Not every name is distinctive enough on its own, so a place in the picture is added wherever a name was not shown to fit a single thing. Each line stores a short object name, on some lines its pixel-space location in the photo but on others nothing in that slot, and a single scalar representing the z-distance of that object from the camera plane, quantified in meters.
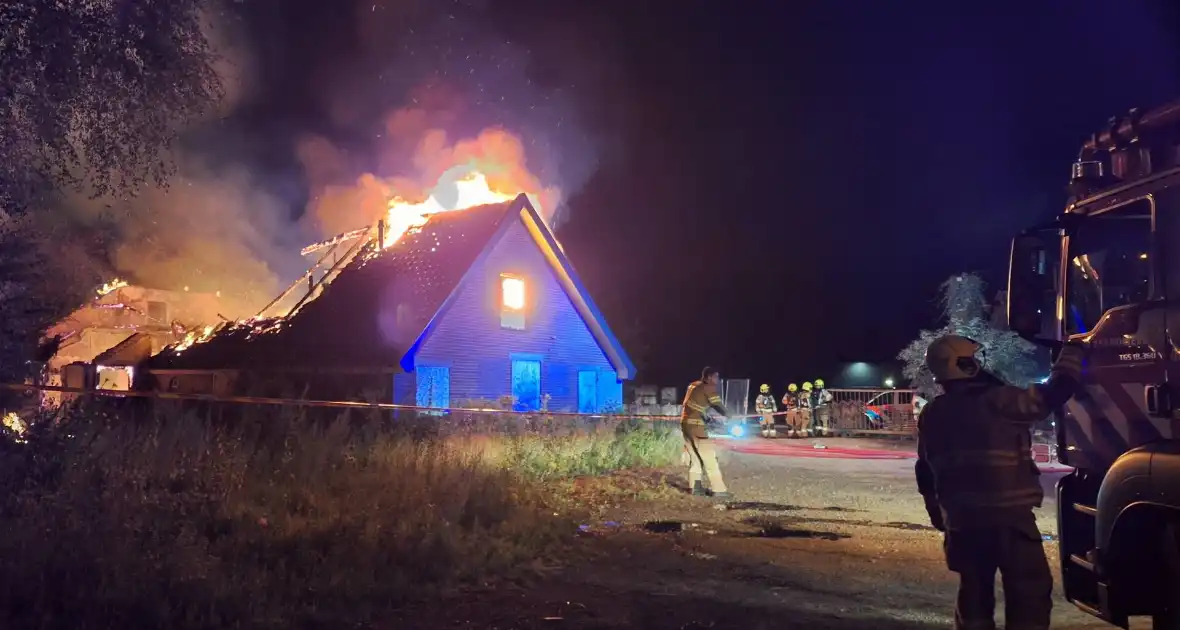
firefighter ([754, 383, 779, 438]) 23.72
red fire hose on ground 17.67
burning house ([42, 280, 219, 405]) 27.86
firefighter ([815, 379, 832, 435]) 24.40
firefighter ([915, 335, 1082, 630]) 3.85
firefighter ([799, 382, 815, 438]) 24.06
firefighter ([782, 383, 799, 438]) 23.88
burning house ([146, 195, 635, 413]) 18.25
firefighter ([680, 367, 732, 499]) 10.69
